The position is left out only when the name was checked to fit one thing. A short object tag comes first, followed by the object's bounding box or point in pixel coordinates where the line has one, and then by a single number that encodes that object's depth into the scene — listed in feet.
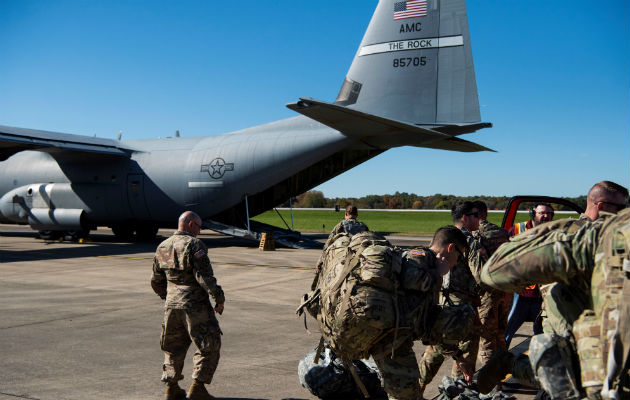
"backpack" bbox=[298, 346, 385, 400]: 17.43
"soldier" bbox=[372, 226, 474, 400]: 12.37
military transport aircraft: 54.65
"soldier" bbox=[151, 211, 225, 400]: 17.26
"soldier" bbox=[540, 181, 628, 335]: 9.95
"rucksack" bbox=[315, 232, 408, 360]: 11.84
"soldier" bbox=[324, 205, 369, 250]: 22.62
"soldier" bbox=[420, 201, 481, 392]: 17.63
